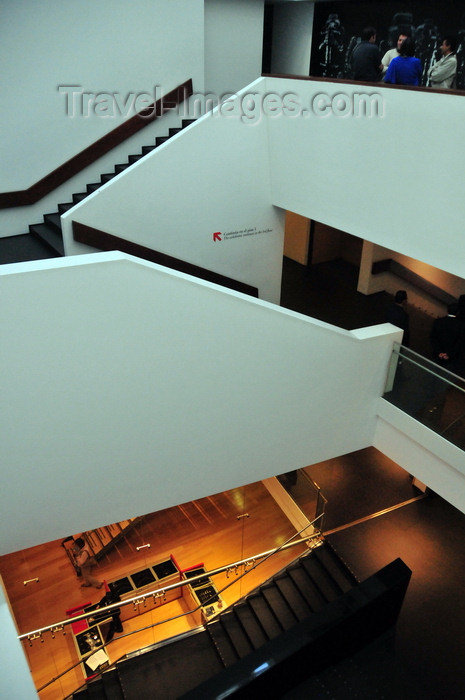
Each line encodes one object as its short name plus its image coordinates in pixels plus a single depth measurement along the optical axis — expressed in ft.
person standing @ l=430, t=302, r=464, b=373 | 20.22
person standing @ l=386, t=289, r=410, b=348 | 21.11
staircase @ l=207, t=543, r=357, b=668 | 24.64
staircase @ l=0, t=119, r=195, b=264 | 22.49
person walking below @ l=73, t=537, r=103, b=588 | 30.58
